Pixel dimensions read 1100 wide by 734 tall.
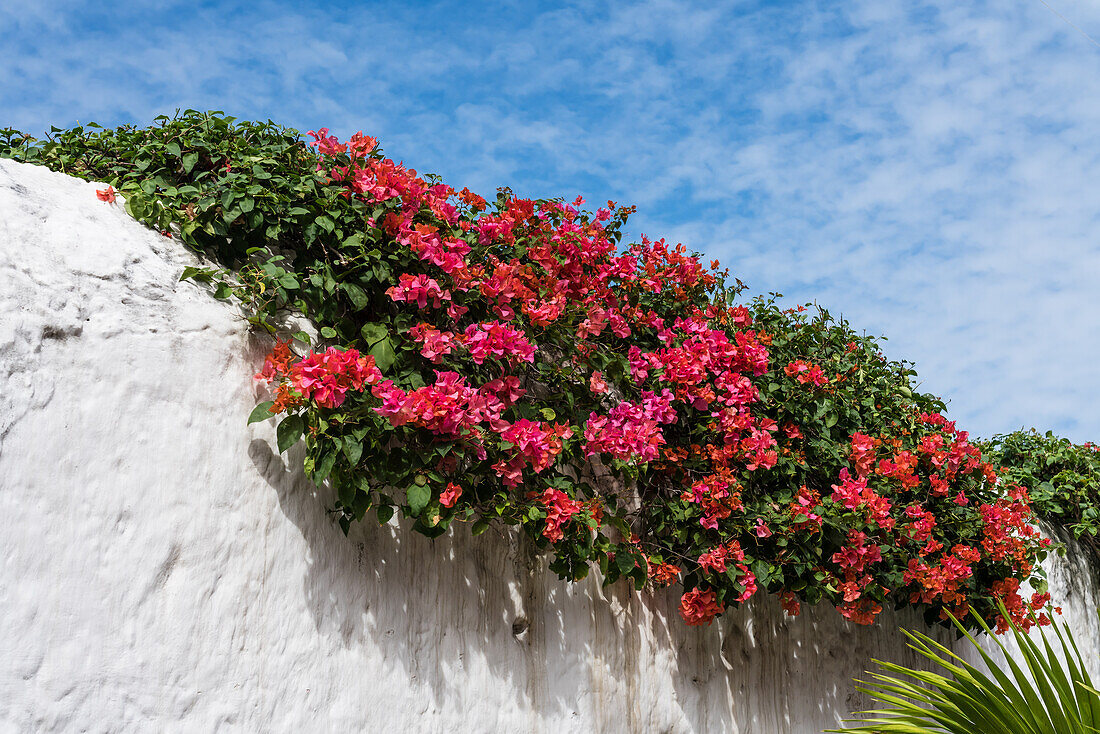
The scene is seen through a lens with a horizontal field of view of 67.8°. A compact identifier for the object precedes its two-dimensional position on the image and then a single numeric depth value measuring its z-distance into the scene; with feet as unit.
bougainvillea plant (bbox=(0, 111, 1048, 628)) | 9.13
